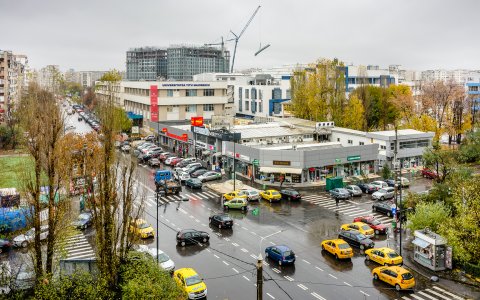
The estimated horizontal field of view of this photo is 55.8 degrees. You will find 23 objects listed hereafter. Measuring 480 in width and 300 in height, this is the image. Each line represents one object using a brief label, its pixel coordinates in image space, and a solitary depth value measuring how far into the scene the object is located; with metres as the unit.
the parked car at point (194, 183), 47.46
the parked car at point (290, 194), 42.28
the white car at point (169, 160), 60.25
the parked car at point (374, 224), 32.91
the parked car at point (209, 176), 50.91
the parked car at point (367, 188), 45.24
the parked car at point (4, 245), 30.14
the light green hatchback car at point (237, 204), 39.22
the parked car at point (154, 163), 59.34
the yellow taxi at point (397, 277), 23.55
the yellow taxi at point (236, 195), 41.38
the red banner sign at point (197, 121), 62.84
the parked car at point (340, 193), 42.56
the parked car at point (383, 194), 42.47
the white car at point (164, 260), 25.54
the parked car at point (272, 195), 41.78
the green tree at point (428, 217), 29.03
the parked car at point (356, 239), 29.58
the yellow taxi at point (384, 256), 26.59
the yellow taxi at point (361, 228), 31.88
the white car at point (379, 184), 45.57
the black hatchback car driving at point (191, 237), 30.53
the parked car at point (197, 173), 52.19
